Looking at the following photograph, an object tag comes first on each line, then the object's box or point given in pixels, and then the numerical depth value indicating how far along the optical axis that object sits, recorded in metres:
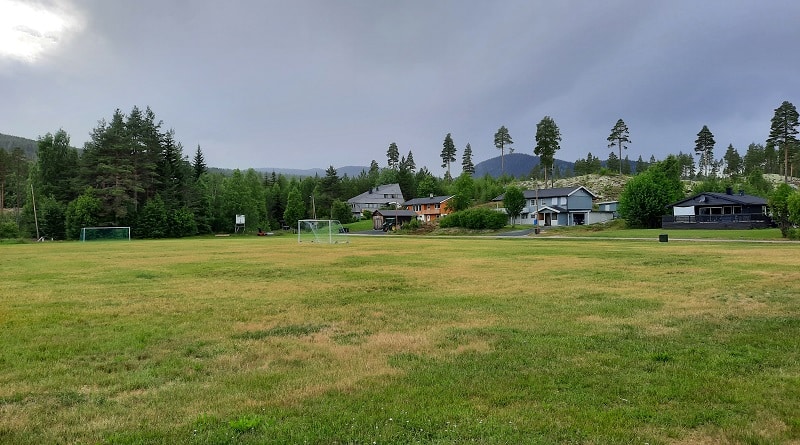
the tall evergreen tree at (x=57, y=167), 78.56
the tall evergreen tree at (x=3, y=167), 95.19
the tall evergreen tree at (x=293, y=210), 106.56
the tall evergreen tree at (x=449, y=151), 158.25
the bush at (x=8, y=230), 67.56
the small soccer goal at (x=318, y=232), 50.34
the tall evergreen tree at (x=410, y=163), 172.50
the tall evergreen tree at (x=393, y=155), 167.44
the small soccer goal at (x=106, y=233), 68.56
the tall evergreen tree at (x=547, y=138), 82.06
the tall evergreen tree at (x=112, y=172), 72.38
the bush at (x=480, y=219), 73.25
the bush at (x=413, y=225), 80.75
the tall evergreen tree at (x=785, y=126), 99.12
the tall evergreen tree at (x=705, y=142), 137.50
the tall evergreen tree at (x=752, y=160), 144.12
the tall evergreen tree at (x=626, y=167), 167.20
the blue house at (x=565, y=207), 87.69
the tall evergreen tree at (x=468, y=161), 162.50
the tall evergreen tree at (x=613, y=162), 159.12
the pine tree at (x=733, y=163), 150.88
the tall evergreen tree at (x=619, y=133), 139.12
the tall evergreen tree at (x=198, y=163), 100.12
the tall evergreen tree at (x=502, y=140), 144.38
